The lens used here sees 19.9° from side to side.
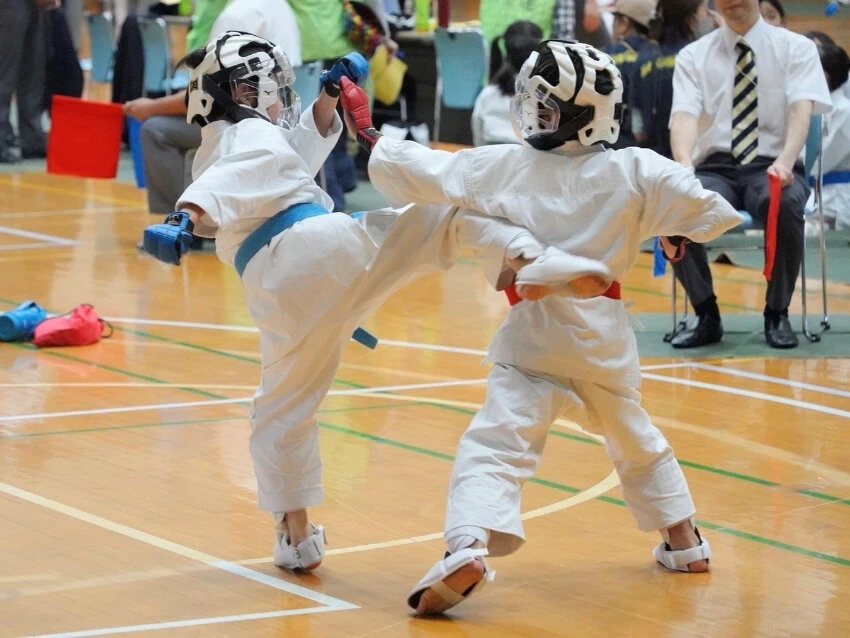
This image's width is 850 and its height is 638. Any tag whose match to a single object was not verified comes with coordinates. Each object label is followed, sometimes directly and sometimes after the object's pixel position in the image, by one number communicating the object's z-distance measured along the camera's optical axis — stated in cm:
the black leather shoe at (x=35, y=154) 2075
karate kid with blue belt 565
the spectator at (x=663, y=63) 1274
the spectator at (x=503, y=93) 1666
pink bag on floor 1014
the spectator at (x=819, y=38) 1414
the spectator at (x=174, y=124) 1386
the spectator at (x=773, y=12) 1373
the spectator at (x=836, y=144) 1367
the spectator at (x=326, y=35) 1479
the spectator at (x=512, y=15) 1828
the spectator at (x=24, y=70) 1930
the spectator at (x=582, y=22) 1796
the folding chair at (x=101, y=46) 2294
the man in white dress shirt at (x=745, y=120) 1026
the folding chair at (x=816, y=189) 1041
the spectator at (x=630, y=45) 1408
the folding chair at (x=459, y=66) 1873
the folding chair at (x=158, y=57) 2066
